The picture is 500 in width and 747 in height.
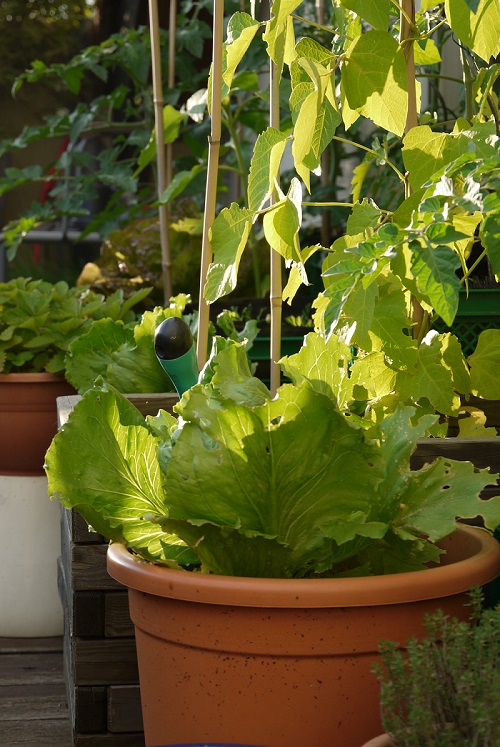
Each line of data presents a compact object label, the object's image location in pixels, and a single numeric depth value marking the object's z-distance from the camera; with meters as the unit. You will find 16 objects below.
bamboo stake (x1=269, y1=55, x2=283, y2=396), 2.55
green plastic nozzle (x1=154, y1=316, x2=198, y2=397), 2.48
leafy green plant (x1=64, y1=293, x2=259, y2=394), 3.00
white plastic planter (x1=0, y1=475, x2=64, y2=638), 3.58
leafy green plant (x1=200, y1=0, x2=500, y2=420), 2.12
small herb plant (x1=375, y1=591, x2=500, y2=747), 1.91
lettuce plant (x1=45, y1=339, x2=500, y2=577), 2.12
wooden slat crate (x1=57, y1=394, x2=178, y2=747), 2.61
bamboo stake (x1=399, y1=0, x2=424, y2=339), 2.43
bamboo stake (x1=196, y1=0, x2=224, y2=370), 2.54
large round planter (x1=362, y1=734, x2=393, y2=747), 1.98
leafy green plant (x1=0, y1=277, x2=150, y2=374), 3.52
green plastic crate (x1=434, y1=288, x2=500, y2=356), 2.77
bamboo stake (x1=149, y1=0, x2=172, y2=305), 3.34
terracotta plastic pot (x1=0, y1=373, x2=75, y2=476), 3.53
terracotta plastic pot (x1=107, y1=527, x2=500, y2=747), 2.09
